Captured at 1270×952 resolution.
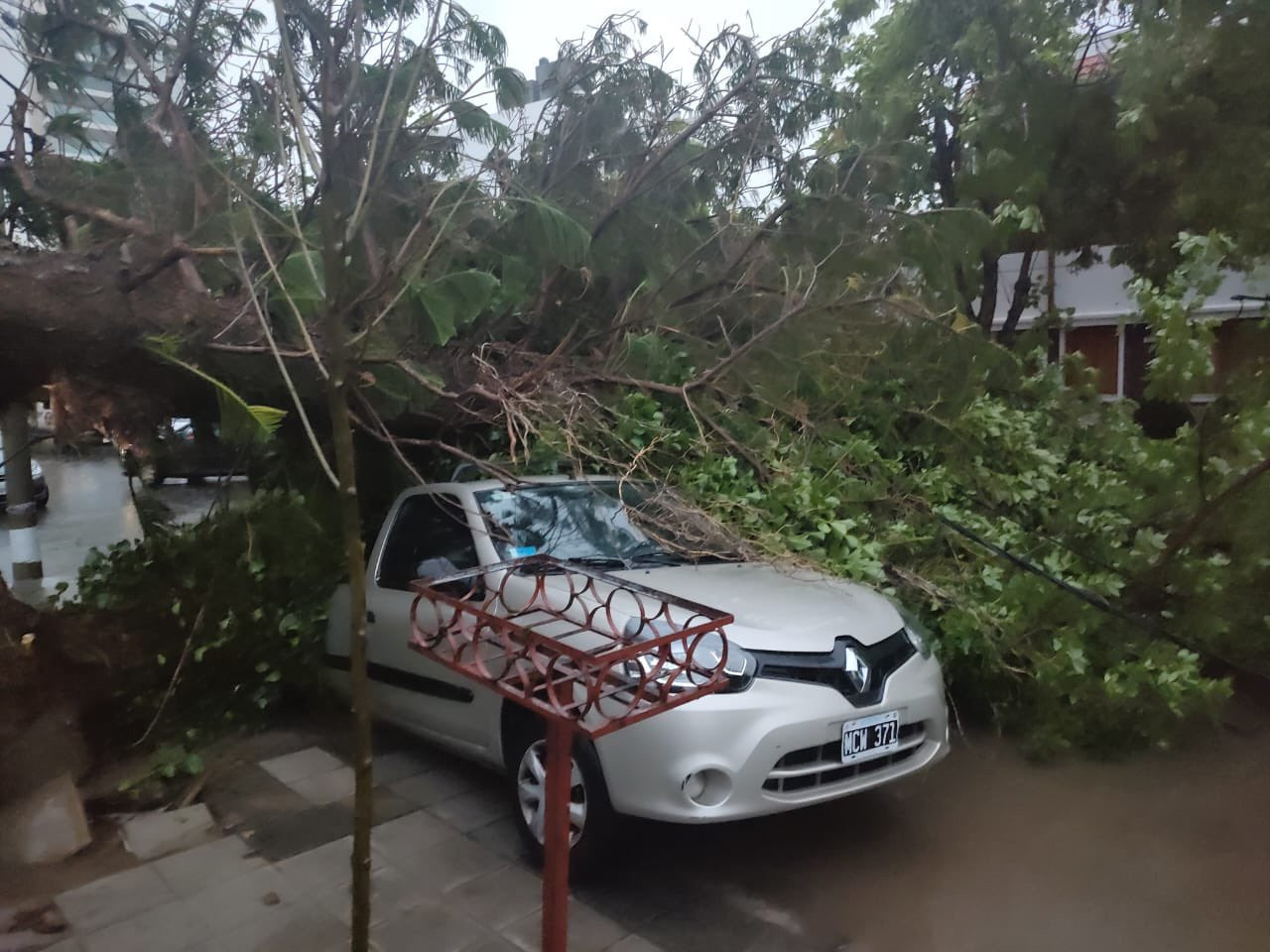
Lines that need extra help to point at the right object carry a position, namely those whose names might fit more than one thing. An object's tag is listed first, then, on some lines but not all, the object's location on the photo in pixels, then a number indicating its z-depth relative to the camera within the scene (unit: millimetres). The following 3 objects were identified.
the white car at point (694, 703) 3225
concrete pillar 7703
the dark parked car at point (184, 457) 4926
